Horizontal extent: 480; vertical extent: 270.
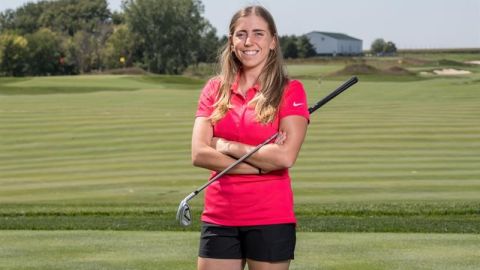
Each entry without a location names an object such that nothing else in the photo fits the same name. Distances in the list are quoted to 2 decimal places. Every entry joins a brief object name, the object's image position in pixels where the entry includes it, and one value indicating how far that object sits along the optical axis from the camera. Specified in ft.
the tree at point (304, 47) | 383.04
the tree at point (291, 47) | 356.26
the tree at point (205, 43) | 365.53
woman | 15.08
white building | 472.03
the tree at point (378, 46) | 405.59
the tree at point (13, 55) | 339.57
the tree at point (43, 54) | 347.15
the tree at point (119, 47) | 372.17
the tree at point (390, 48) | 380.17
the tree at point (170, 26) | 363.76
